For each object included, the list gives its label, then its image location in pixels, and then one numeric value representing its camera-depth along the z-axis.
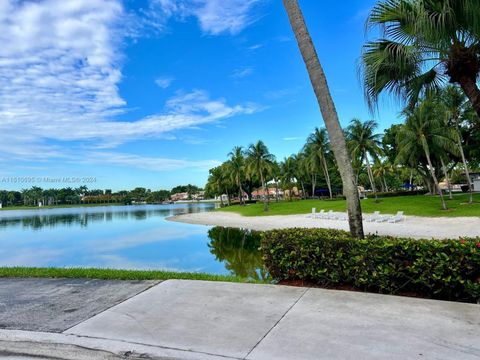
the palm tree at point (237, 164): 62.06
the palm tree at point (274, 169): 50.33
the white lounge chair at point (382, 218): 23.04
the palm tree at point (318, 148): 49.97
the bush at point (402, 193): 48.16
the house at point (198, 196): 176.88
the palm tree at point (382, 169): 66.51
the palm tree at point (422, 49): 6.13
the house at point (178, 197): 179.62
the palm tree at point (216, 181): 72.25
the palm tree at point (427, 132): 28.17
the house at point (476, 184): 46.01
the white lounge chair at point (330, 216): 27.88
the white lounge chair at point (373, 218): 23.47
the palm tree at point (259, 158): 48.59
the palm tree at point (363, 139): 40.22
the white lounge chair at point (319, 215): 29.44
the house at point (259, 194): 110.62
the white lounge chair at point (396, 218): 22.66
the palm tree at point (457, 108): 27.33
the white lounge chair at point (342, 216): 27.26
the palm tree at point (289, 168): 70.50
